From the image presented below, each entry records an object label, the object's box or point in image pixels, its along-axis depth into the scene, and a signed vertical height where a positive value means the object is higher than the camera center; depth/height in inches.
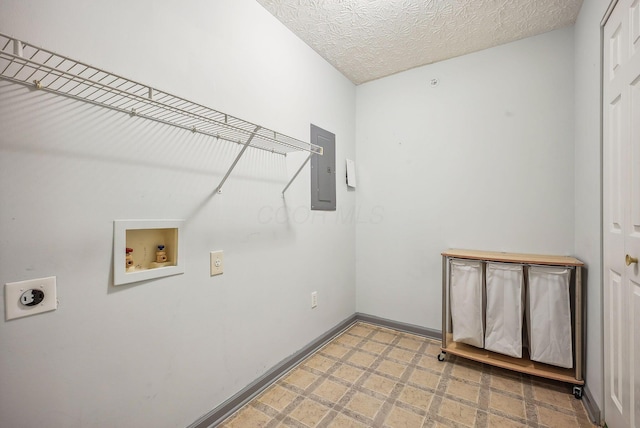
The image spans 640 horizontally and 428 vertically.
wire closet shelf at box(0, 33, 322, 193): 33.8 +17.5
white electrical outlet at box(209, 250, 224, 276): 57.6 -10.0
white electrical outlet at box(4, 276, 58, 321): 33.4 -10.4
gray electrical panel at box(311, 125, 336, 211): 88.5 +14.1
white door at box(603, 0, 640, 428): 42.4 +0.5
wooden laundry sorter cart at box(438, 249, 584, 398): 64.9 -31.5
